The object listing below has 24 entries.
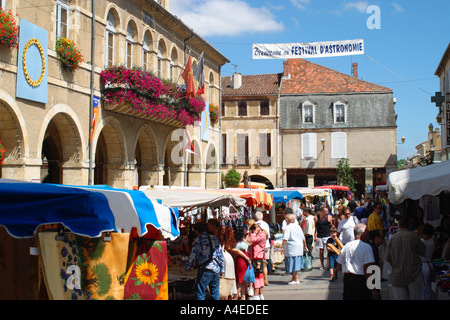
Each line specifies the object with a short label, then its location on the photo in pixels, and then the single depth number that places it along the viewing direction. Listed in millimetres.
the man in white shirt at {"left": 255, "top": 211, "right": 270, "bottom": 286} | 12828
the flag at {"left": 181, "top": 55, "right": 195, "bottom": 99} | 20016
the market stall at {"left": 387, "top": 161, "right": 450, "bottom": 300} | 7980
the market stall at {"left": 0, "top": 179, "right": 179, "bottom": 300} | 5188
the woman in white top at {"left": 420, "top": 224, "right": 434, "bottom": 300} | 8500
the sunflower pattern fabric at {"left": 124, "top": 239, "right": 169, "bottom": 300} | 6750
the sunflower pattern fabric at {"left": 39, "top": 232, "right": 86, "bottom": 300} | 5562
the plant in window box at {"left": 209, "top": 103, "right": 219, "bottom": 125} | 27322
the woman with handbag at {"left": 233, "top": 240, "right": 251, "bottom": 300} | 9253
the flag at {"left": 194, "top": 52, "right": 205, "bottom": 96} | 21023
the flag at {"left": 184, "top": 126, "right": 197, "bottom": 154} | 21750
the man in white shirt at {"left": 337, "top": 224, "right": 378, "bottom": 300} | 7316
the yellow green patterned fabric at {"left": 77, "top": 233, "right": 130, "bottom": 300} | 5988
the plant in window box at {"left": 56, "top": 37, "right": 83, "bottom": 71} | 14742
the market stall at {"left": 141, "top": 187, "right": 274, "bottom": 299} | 9672
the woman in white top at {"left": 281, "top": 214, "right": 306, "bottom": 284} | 12008
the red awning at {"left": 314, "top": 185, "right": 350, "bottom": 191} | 28366
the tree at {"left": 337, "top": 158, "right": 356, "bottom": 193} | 40219
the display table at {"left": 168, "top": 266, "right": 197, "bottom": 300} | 9457
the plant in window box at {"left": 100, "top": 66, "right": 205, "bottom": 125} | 16938
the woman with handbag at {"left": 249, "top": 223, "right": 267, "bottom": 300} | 10508
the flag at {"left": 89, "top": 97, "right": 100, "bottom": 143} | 16266
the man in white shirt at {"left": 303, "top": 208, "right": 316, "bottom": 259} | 14352
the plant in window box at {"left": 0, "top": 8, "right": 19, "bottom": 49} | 12052
